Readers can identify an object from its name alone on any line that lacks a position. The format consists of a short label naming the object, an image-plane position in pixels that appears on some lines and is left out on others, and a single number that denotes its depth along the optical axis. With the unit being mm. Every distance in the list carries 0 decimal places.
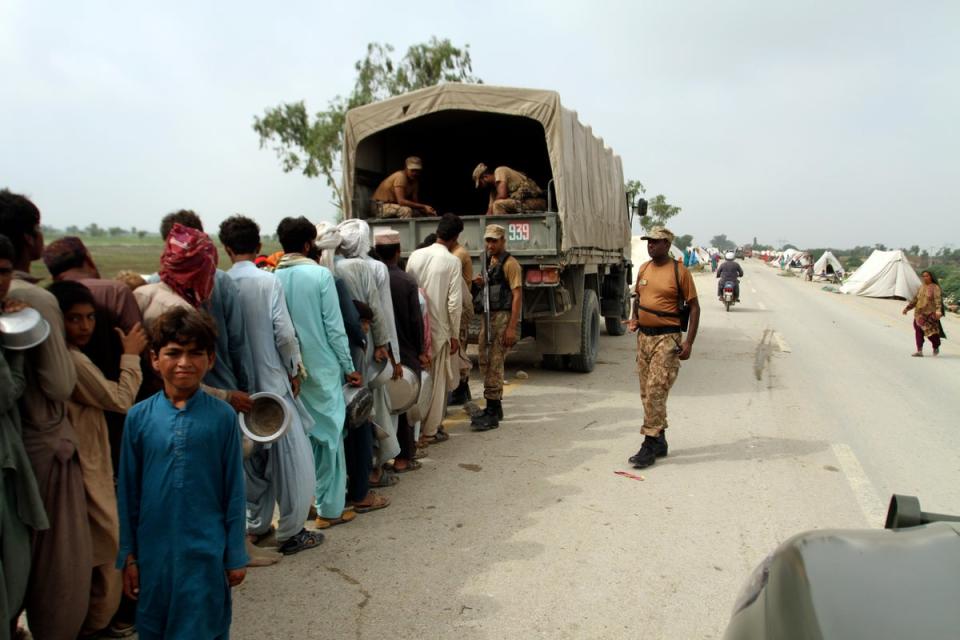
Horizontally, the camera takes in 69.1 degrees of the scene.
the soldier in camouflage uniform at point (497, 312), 6086
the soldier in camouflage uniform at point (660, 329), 5172
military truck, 7664
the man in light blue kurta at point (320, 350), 3842
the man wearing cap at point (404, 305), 4848
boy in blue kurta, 2254
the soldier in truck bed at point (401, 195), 8234
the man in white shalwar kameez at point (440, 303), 5441
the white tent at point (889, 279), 27266
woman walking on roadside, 11039
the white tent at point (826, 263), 39344
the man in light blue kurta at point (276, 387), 3502
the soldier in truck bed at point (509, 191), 7941
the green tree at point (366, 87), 21984
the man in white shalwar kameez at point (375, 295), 4363
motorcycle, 18859
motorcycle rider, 19016
